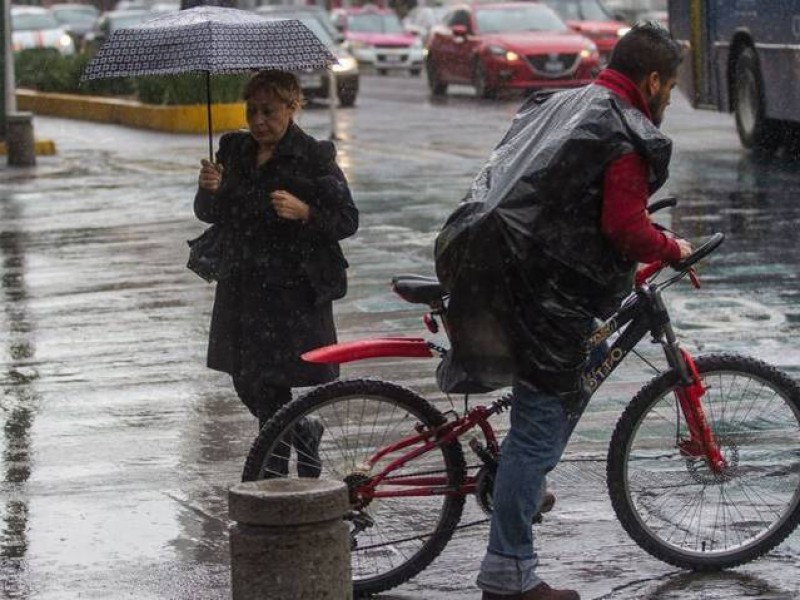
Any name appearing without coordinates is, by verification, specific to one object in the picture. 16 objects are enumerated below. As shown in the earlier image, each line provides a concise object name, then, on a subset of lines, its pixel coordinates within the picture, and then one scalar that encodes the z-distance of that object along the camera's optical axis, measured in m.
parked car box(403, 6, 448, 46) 53.38
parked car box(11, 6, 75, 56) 44.44
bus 19.81
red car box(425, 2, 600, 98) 32.94
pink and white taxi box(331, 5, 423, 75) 48.91
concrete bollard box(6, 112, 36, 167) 22.23
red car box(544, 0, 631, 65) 36.94
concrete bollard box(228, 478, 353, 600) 5.26
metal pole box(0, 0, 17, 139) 22.84
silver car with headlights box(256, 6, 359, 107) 33.16
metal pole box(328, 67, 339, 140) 25.95
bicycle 6.12
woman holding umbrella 6.64
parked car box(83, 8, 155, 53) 39.91
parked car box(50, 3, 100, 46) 56.97
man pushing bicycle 5.65
